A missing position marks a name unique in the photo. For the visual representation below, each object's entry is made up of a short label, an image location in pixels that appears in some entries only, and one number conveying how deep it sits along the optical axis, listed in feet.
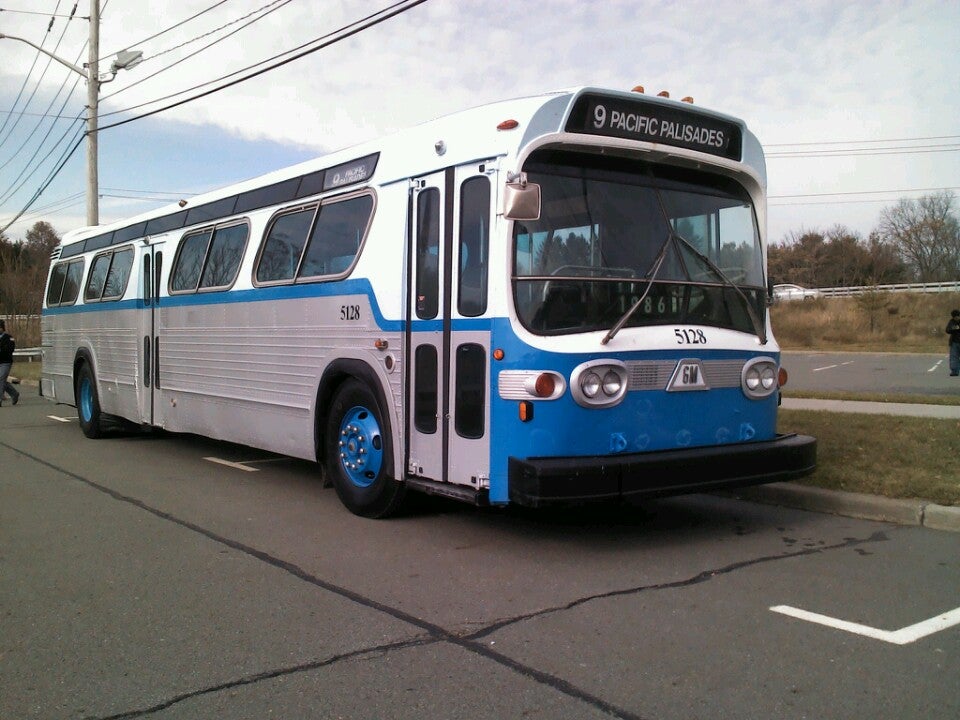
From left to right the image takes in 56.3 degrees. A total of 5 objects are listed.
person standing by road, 72.64
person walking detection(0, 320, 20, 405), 58.39
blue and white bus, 18.84
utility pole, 71.41
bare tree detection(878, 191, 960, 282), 211.61
